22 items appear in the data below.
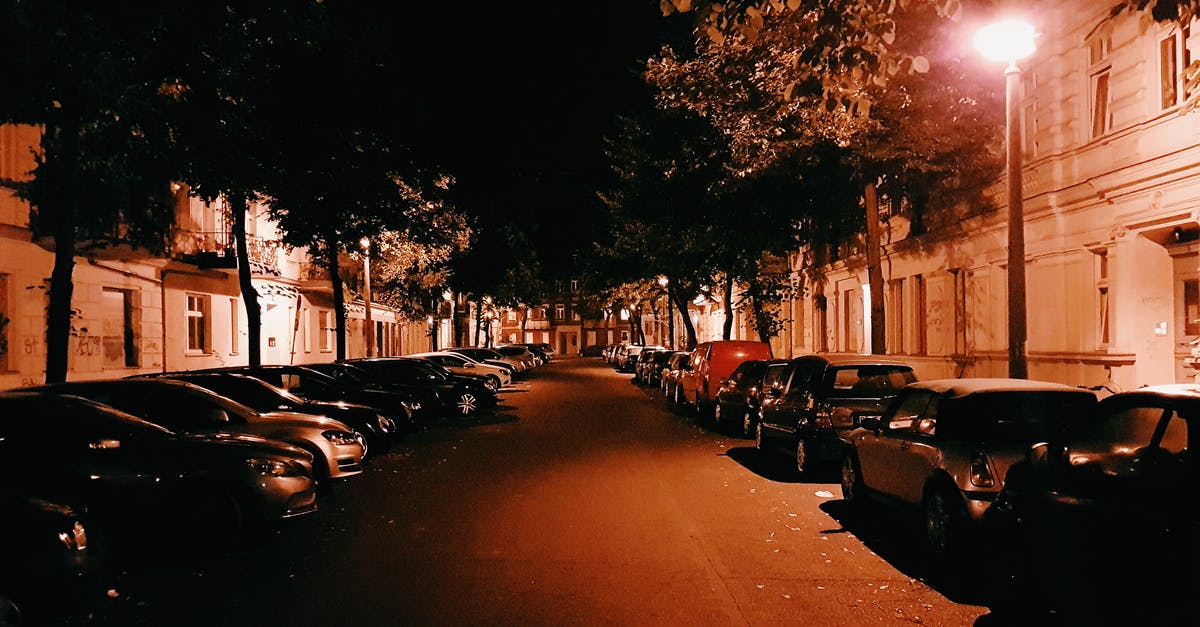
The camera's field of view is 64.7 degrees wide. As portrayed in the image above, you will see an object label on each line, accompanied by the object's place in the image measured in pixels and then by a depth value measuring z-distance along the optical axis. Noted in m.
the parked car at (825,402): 12.55
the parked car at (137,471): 7.93
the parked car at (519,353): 52.84
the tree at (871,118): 18.03
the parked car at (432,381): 22.72
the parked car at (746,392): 17.58
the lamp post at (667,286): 47.91
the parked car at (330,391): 16.95
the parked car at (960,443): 7.76
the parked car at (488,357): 41.16
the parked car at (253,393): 13.21
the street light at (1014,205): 12.44
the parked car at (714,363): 22.89
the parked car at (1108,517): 4.73
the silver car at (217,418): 10.51
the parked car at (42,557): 5.86
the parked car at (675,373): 27.30
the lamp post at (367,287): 35.72
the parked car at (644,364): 41.31
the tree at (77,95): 12.33
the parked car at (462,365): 31.05
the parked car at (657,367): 38.47
